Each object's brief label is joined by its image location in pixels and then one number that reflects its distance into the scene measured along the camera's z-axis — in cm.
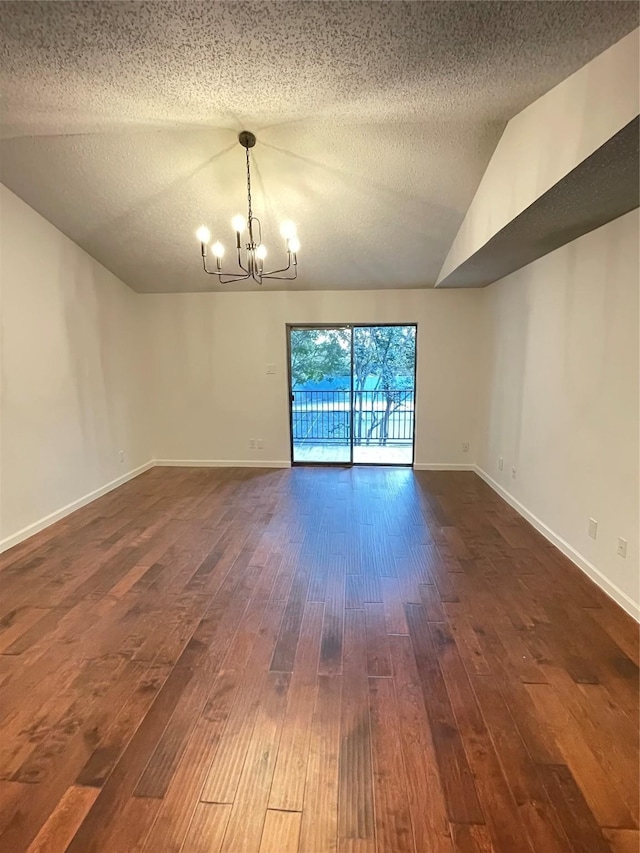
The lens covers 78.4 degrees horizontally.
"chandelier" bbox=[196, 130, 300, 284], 268
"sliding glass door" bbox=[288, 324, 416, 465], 527
